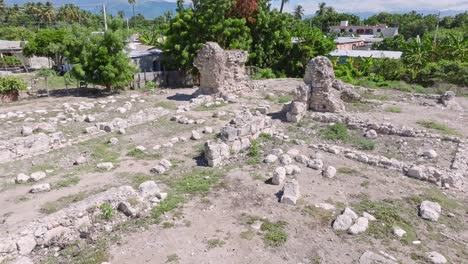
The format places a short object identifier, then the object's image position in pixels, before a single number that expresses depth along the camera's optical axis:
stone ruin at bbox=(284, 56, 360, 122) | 15.85
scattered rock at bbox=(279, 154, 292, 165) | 10.45
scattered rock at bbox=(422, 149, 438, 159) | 11.20
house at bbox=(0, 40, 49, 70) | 38.86
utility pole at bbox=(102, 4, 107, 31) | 20.99
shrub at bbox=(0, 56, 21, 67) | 36.73
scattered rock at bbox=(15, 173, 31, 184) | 9.53
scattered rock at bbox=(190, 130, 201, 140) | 12.88
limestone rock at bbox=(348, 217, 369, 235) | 7.11
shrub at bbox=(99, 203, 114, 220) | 7.50
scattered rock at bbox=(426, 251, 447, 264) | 6.25
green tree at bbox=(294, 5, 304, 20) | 69.72
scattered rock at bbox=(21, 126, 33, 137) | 13.42
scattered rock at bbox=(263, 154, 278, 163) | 10.58
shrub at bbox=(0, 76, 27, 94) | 19.44
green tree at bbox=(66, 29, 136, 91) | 19.94
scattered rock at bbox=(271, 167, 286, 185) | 9.18
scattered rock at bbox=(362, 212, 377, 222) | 7.58
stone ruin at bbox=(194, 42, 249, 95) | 19.55
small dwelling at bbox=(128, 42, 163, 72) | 25.73
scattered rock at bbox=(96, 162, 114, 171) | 10.30
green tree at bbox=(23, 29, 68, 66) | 34.22
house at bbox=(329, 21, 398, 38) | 80.62
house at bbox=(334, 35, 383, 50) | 50.44
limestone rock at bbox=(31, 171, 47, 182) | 9.65
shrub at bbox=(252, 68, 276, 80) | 27.96
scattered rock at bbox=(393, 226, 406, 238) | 7.06
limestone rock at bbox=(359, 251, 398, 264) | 6.08
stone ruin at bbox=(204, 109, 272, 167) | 10.52
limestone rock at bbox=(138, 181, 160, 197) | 8.41
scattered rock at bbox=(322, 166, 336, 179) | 9.66
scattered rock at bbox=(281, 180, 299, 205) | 8.18
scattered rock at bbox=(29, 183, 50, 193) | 8.89
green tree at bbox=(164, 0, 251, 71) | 23.05
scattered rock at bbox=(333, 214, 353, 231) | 7.28
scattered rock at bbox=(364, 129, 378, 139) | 13.08
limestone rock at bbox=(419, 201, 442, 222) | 7.70
